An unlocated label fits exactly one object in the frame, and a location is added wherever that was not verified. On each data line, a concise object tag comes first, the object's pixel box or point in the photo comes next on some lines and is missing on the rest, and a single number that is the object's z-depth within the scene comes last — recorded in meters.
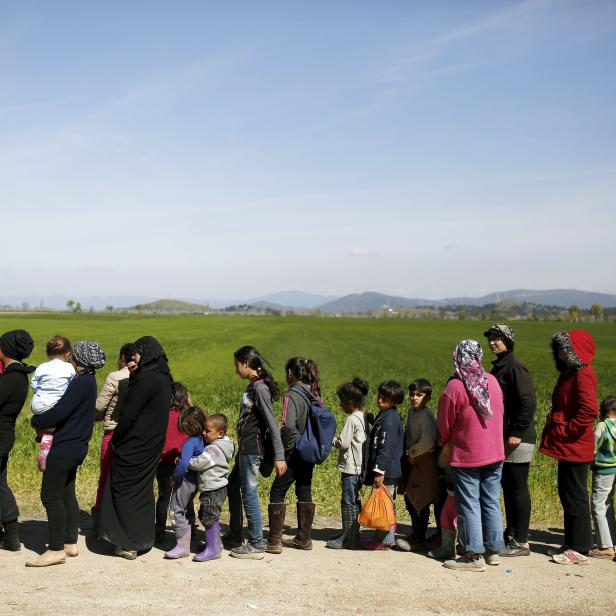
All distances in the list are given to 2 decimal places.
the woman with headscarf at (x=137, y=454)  6.89
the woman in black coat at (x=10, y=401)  6.94
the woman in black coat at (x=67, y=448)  6.71
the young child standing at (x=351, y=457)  7.44
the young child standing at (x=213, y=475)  7.00
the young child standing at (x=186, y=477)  7.08
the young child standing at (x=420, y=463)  7.32
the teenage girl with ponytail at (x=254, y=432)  7.05
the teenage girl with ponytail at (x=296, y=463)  7.20
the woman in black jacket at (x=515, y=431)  7.26
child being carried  6.92
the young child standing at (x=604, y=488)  7.25
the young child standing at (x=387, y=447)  7.28
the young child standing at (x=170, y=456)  7.57
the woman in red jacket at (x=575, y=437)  7.09
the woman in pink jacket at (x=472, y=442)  6.79
